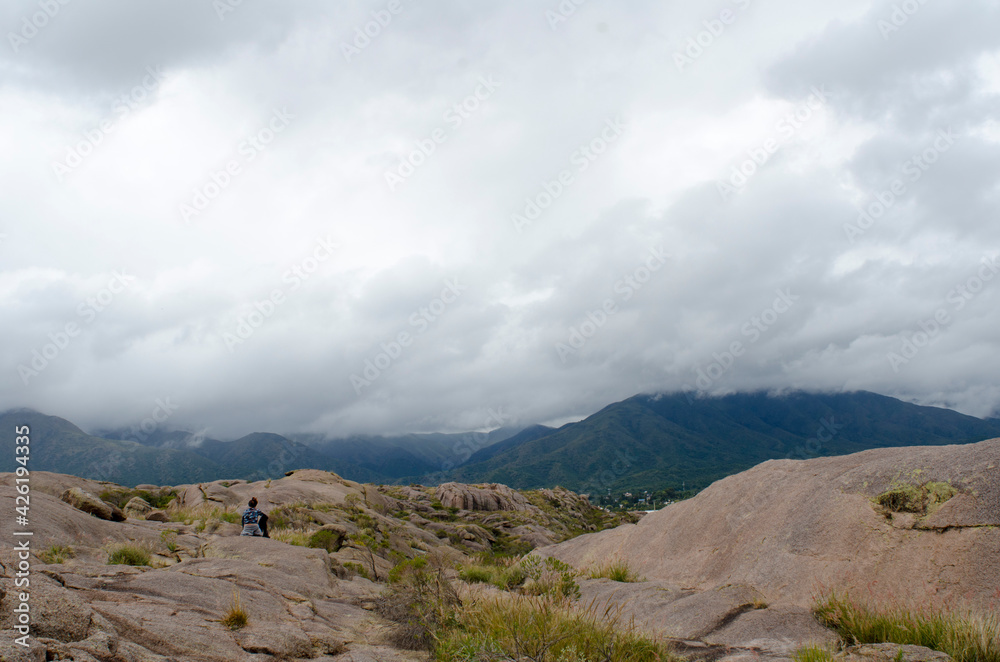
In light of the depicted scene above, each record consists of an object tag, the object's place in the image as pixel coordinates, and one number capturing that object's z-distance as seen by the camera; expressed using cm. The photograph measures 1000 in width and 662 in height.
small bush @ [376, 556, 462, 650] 972
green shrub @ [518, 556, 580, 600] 1191
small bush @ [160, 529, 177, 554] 1690
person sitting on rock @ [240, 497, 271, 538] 2168
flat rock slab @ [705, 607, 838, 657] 780
